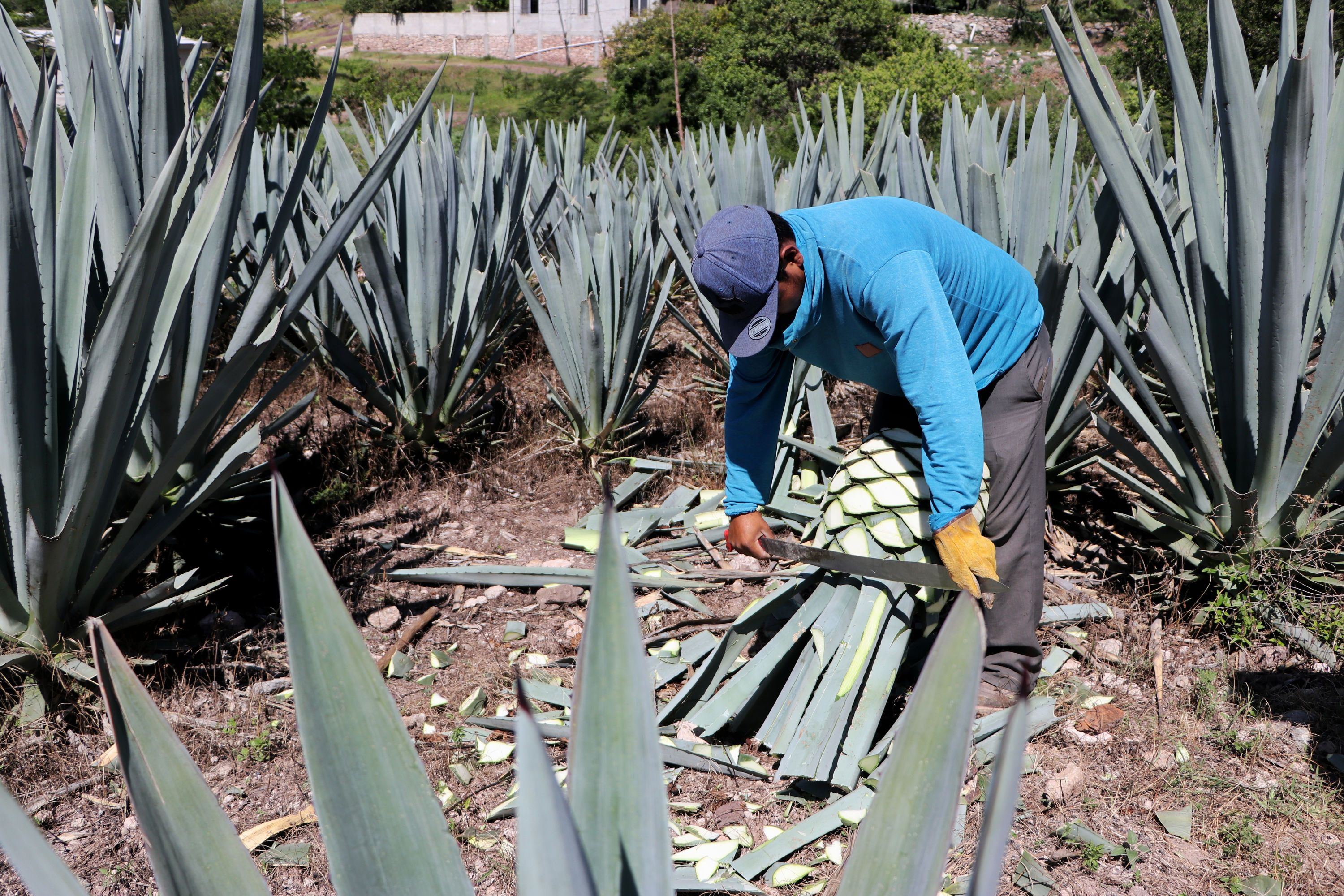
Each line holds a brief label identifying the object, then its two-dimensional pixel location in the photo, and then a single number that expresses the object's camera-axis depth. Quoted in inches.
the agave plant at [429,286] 116.0
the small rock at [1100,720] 77.0
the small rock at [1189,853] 62.7
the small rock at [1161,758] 71.9
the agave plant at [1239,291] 72.2
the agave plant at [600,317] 121.0
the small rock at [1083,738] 75.3
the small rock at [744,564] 105.5
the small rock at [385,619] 95.5
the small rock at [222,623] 90.9
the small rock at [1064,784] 68.7
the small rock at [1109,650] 86.2
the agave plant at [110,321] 61.2
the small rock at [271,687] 82.5
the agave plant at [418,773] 27.5
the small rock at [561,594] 100.7
